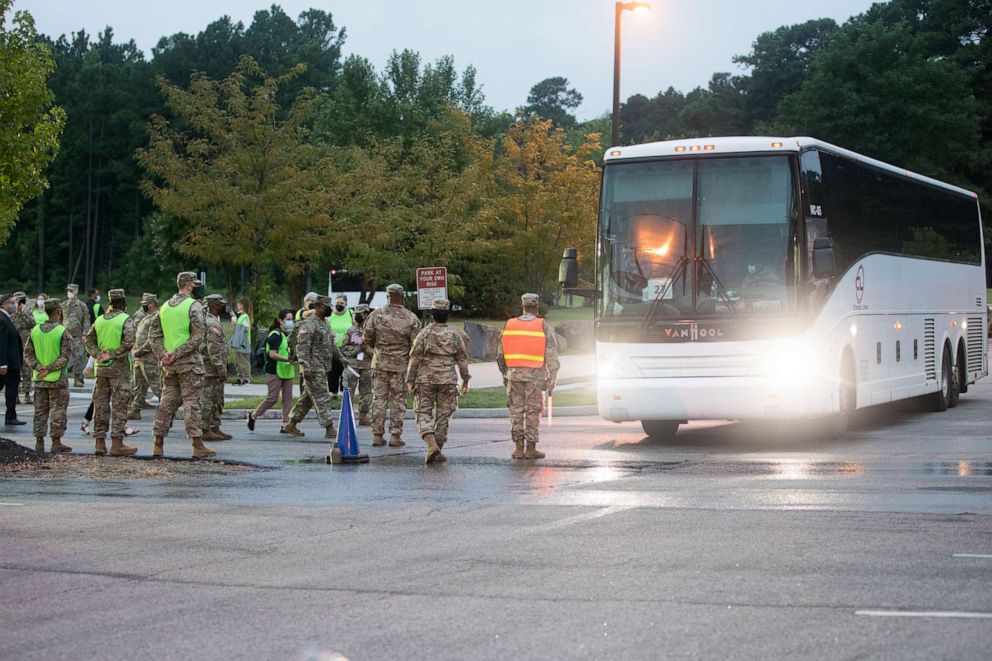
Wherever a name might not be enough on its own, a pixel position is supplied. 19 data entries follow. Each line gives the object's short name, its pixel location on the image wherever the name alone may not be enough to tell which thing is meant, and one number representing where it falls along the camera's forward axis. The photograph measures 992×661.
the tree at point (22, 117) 30.12
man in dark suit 20.17
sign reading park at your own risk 25.58
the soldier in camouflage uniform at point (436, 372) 15.65
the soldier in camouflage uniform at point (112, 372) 16.33
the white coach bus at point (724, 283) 16.81
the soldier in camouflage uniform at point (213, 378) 18.58
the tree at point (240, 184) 35.97
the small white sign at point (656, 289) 17.14
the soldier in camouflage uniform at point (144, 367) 17.27
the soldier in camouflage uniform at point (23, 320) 25.72
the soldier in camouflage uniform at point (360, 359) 19.62
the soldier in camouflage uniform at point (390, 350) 17.41
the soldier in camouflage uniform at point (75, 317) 28.80
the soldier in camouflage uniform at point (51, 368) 16.95
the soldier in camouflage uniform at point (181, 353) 15.55
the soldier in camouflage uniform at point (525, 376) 15.86
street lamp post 28.64
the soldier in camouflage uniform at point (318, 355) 18.30
